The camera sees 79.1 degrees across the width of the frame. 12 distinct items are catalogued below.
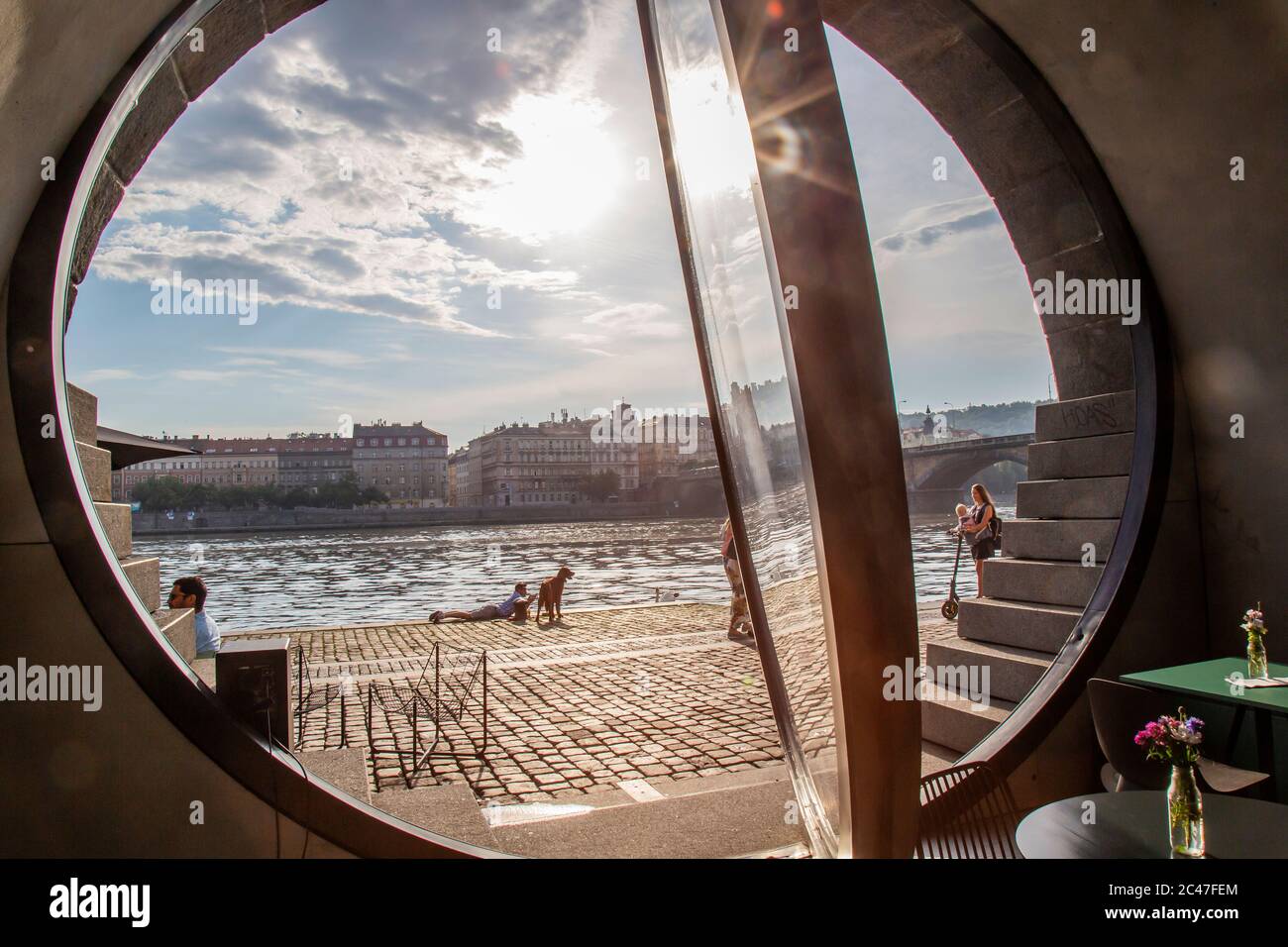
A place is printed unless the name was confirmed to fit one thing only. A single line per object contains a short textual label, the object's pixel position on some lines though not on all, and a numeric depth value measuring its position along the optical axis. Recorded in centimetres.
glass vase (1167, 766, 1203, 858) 166
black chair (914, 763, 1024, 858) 172
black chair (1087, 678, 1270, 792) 234
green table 226
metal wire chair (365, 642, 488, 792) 487
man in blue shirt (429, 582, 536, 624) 1418
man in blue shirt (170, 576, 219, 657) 530
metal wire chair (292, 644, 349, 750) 509
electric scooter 806
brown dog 1315
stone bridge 2083
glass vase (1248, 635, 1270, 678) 248
